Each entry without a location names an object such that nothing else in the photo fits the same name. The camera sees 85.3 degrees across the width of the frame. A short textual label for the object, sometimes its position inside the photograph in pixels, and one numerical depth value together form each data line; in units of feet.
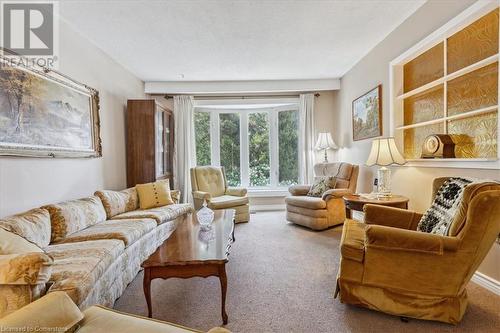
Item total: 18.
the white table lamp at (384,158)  9.52
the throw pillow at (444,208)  6.00
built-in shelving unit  7.02
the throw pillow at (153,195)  12.03
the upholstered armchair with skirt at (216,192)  14.21
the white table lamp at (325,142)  16.37
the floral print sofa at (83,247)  4.40
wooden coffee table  5.87
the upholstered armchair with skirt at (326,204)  12.92
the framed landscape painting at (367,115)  11.95
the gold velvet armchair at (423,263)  5.35
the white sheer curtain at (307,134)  17.44
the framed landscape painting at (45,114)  7.22
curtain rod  17.97
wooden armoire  14.07
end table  8.91
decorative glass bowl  8.67
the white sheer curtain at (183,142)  17.40
